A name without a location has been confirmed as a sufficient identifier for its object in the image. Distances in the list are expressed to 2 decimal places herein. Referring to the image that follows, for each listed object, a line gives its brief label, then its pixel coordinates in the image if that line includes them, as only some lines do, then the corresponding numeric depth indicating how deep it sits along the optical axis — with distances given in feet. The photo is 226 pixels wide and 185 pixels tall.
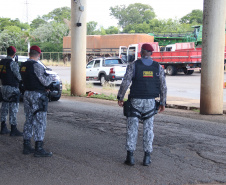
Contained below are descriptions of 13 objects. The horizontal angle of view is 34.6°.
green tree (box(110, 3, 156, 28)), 370.53
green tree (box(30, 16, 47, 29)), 366.22
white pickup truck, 72.02
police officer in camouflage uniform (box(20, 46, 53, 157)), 20.13
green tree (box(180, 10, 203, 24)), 289.94
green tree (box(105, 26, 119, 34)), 321.52
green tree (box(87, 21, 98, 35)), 282.71
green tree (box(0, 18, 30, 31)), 319.18
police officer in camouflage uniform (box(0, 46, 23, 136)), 25.20
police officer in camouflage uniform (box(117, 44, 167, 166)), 18.57
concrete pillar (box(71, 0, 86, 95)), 52.65
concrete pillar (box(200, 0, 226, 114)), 35.45
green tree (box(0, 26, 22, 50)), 234.17
